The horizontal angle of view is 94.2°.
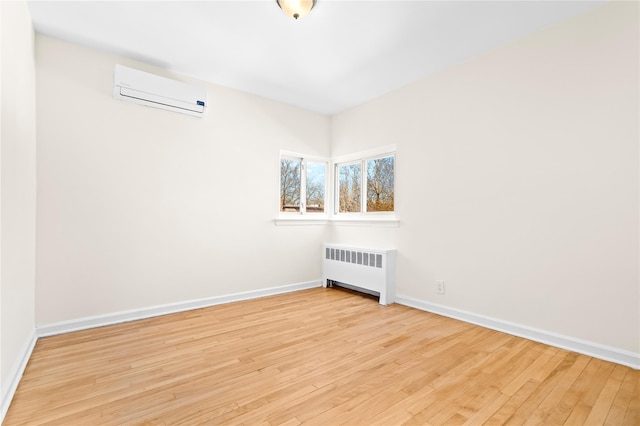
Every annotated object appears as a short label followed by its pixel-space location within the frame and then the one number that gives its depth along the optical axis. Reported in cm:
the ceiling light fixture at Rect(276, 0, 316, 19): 213
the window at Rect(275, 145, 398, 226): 392
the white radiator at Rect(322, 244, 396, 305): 352
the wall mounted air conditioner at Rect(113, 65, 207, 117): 280
